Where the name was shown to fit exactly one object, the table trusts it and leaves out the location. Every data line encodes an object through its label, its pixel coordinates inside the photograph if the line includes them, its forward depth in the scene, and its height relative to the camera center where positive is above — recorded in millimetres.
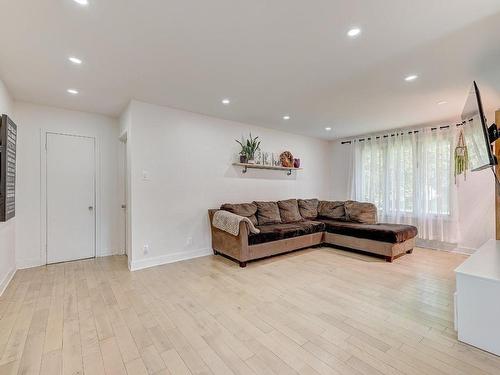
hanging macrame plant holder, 4137 +479
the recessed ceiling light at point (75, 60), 2383 +1226
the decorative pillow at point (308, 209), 5383 -510
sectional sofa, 3791 -764
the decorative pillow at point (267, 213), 4574 -525
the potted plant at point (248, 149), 4691 +704
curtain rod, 4497 +1071
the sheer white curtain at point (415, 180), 4473 +107
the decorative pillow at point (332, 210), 5301 -532
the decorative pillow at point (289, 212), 4957 -532
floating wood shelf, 4679 +380
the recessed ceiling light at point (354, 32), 1942 +1227
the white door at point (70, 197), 3771 -185
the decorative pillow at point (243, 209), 4238 -408
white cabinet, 1743 -880
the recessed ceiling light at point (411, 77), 2729 +1216
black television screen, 2178 +509
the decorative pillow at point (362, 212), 4781 -533
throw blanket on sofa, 3604 -553
